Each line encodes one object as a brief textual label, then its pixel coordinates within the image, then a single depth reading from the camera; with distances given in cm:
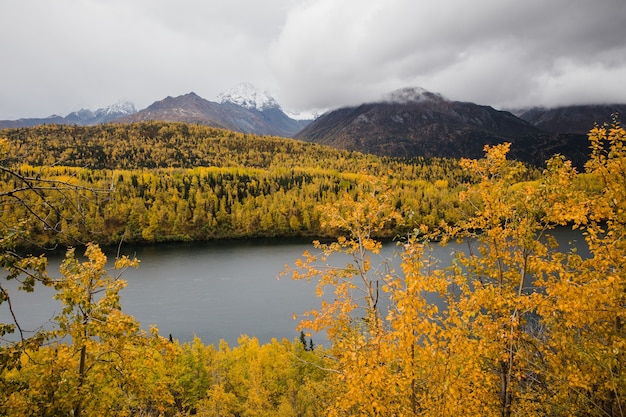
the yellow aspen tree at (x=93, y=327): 719
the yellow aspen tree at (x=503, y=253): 651
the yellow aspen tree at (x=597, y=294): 628
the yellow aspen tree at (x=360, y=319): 597
